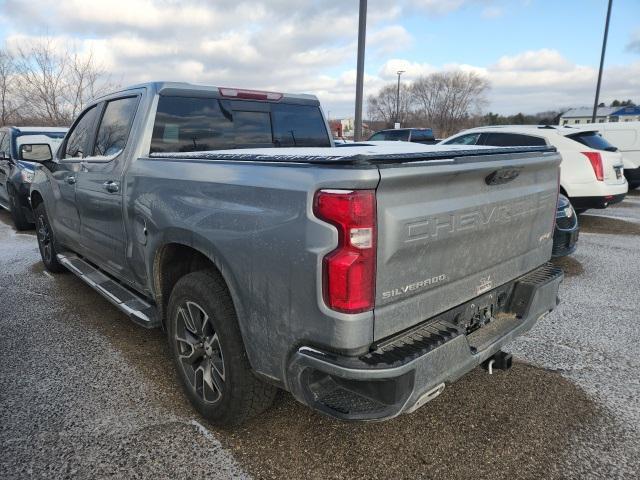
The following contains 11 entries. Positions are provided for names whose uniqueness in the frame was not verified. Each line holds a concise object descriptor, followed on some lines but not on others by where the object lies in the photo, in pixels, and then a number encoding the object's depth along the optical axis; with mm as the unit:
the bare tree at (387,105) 76500
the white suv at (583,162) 8203
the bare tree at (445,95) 76938
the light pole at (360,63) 8094
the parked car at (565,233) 5547
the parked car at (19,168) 8023
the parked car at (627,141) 12211
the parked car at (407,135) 21919
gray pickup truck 1900
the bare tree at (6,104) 22411
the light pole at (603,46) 18683
